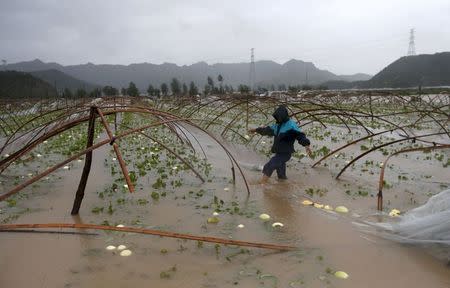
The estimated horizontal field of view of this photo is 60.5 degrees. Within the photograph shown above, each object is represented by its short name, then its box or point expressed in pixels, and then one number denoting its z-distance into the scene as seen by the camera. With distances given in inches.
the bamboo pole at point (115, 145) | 140.2
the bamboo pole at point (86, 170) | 185.2
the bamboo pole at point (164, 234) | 150.5
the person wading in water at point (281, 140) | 288.0
